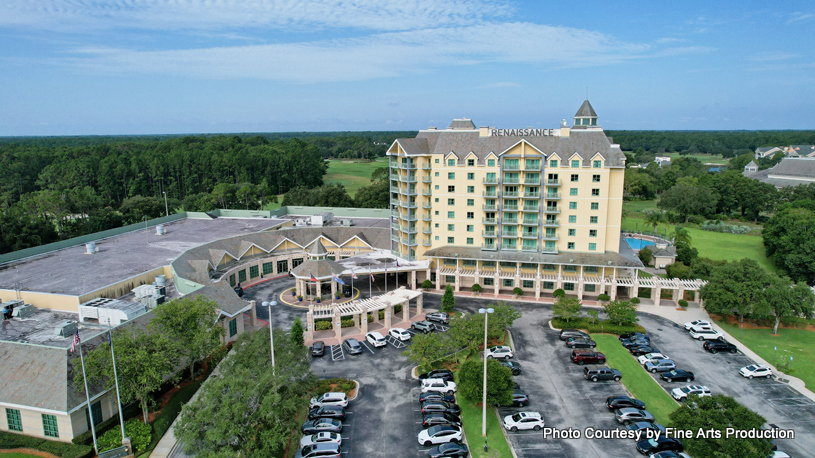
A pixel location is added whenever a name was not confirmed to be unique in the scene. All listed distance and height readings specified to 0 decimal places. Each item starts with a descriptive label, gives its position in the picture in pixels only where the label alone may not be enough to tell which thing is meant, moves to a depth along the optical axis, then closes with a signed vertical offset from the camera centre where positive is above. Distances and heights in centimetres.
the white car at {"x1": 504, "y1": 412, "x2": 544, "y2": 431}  4056 -2281
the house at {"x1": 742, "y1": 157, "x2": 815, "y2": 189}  15490 -1134
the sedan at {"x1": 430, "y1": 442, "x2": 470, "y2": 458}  3709 -2296
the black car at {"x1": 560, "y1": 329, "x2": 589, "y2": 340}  5834 -2264
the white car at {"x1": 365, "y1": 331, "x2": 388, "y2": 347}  5691 -2258
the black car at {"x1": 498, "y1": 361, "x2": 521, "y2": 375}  5000 -2266
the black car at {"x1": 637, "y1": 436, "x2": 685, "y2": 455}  3722 -2282
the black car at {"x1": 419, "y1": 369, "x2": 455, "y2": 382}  4872 -2275
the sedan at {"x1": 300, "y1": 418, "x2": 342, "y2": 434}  3953 -2253
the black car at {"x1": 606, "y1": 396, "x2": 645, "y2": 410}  4323 -2273
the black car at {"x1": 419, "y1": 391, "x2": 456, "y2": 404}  4391 -2254
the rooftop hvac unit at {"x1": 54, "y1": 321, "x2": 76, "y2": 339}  4572 -1689
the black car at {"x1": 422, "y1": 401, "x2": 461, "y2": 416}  4216 -2249
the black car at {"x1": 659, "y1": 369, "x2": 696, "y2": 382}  4884 -2309
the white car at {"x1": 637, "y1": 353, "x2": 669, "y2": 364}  5253 -2289
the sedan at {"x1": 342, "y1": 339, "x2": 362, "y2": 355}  5491 -2268
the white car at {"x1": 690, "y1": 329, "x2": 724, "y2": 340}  5859 -2308
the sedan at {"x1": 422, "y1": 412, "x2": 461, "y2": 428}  4066 -2263
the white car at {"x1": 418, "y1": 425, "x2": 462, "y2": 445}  3862 -2277
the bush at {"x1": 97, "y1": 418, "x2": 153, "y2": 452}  3766 -2231
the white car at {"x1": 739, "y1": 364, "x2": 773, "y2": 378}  4966 -2312
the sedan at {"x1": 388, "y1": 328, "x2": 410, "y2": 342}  5809 -2252
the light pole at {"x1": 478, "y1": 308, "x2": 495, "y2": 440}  3941 -2200
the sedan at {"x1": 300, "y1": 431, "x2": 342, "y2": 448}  3794 -2254
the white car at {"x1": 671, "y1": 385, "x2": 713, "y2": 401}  4539 -2304
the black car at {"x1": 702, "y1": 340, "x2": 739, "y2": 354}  5525 -2293
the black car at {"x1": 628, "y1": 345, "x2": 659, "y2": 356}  5443 -2295
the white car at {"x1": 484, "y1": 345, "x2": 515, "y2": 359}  5316 -2250
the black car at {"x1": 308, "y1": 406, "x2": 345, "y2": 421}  4169 -2254
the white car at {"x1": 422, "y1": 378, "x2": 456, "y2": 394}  4609 -2265
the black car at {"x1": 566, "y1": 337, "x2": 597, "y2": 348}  5600 -2277
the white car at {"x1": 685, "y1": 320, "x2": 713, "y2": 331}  6116 -2262
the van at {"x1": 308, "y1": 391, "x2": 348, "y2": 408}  4344 -2246
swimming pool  10538 -2226
